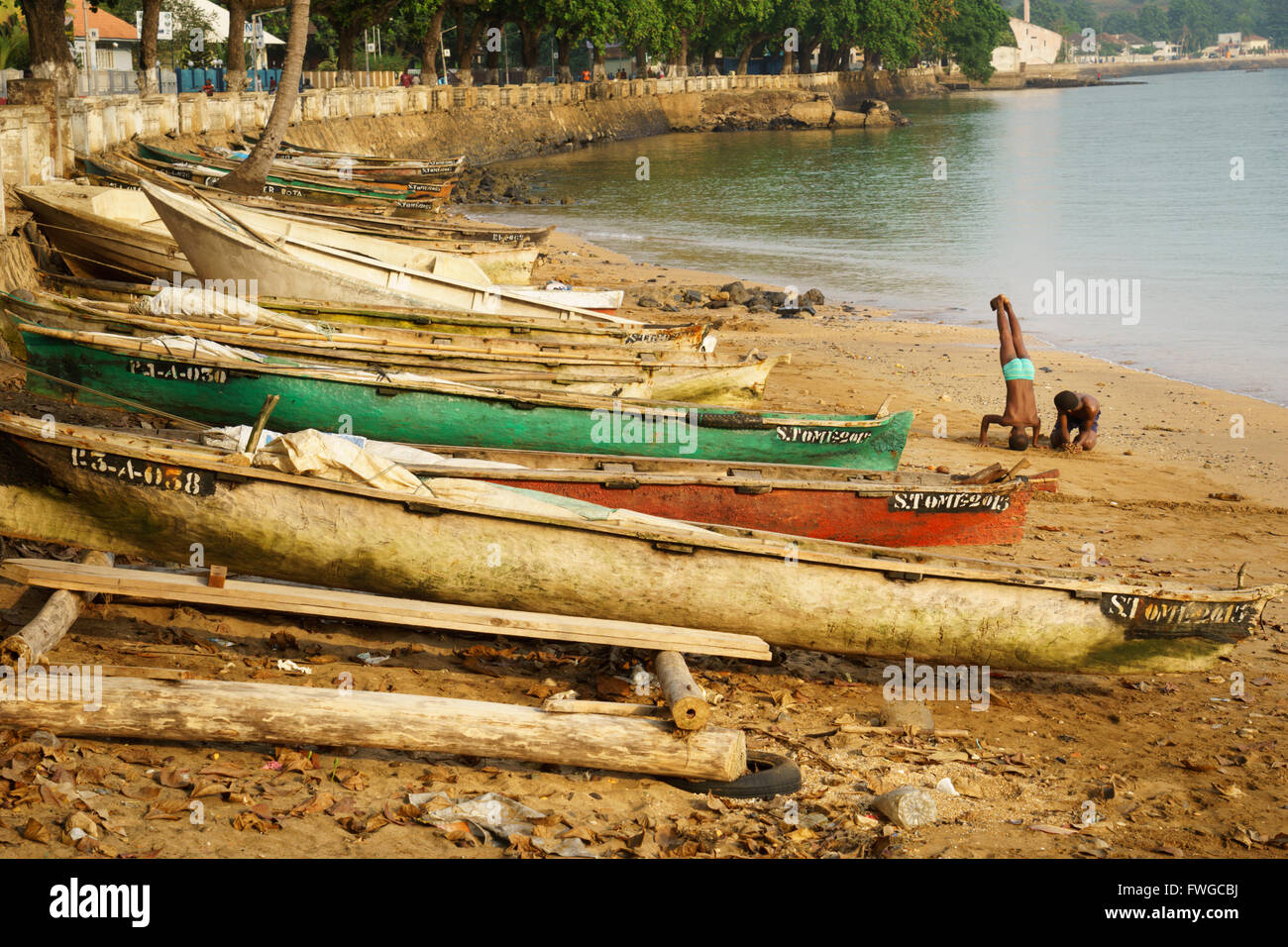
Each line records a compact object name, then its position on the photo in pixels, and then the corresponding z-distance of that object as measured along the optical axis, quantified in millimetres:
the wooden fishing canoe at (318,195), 23000
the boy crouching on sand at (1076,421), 12641
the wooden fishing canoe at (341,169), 27234
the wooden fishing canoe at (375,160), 32062
